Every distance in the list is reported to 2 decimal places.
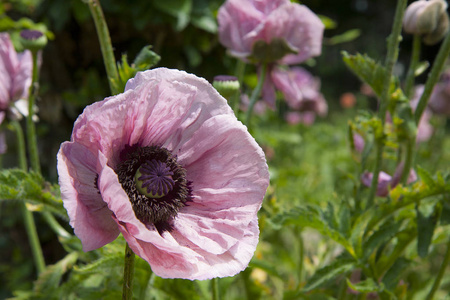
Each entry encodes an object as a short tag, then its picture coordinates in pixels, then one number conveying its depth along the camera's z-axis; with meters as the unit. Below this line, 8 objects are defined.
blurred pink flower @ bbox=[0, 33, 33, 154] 0.59
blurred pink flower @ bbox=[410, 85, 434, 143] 1.40
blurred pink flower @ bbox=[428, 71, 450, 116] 1.06
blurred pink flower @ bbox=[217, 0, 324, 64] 0.61
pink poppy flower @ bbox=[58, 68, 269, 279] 0.39
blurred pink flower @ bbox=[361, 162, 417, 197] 0.57
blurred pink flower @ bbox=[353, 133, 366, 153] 0.81
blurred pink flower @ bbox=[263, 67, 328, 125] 1.56
